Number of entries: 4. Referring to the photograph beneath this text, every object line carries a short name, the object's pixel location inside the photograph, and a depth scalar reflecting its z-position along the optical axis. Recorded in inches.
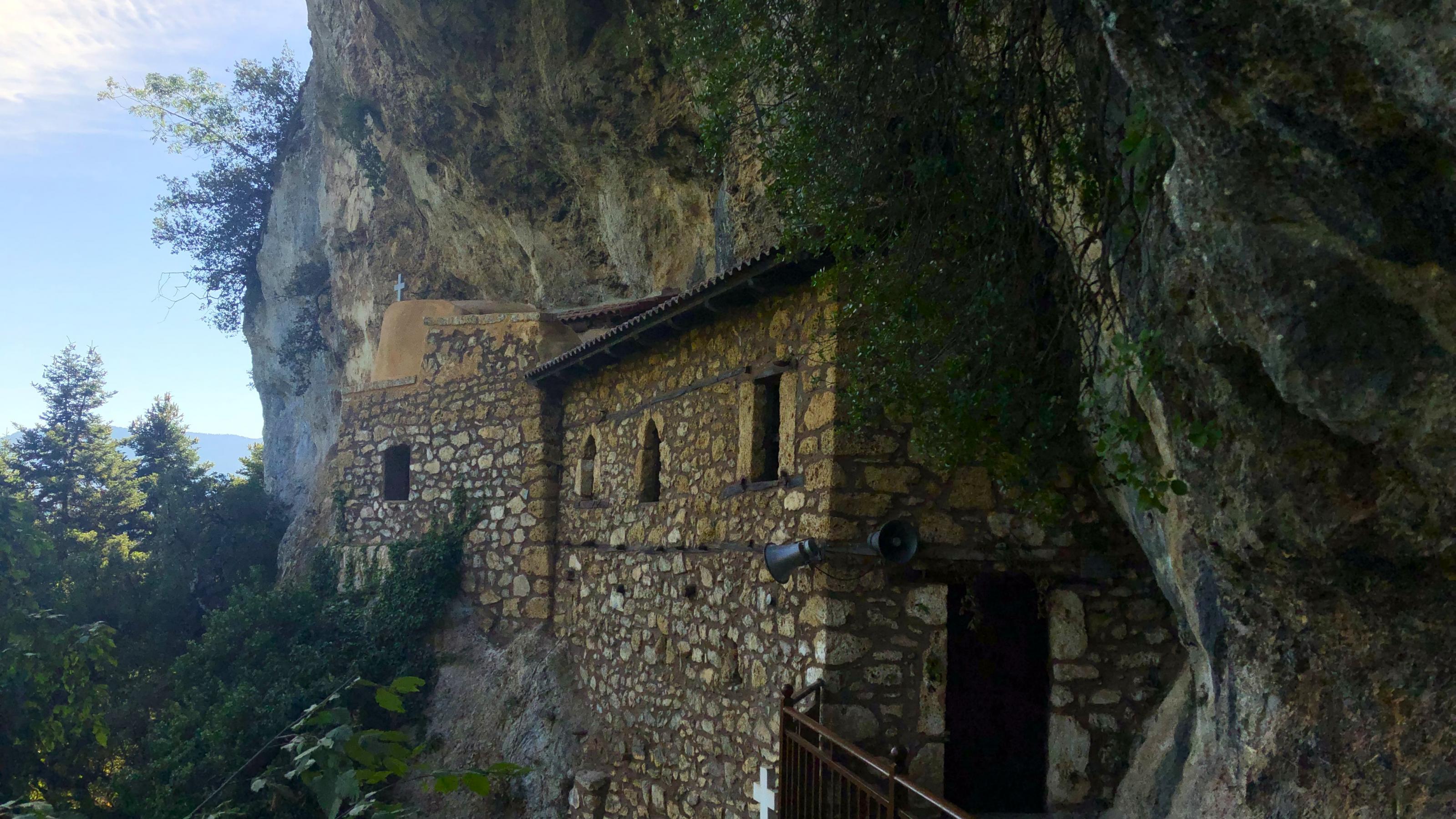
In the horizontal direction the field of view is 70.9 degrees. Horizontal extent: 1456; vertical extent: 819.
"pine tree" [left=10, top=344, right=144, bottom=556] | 839.7
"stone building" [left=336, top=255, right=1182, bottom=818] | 274.7
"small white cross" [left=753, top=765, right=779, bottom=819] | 286.9
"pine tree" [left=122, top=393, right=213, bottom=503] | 975.0
